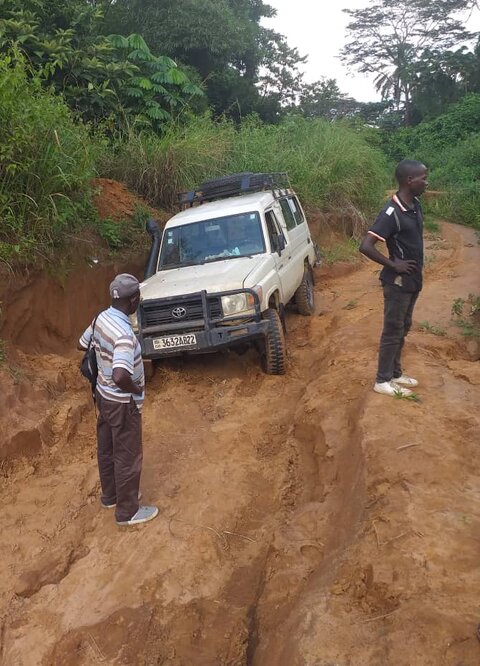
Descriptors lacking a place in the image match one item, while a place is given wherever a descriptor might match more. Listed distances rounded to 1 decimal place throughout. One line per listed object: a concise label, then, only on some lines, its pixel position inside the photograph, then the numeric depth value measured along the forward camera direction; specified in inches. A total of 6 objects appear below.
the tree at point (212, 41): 673.6
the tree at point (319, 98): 1053.9
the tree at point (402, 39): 1355.8
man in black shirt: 158.4
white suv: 227.9
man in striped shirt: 133.6
